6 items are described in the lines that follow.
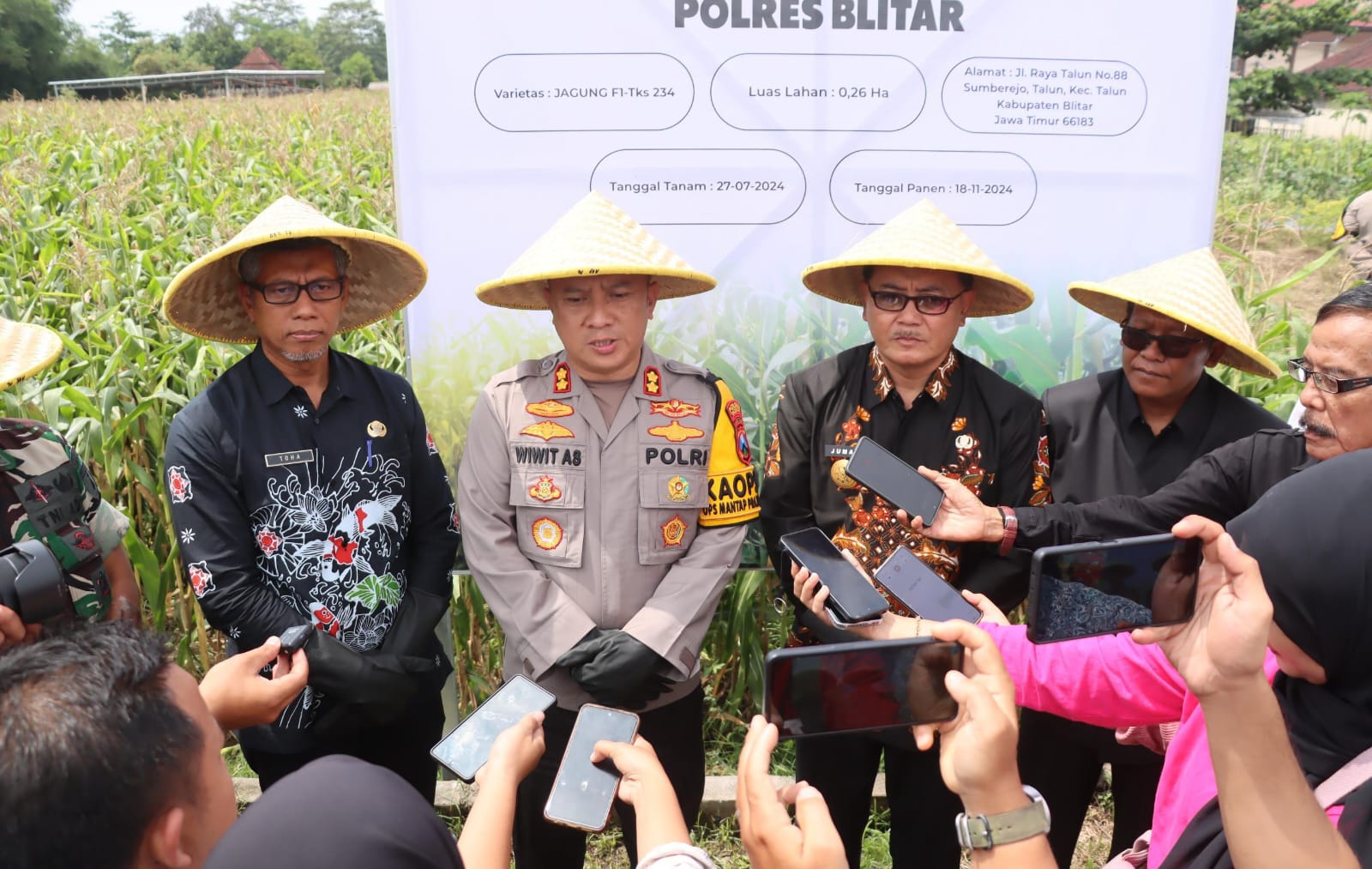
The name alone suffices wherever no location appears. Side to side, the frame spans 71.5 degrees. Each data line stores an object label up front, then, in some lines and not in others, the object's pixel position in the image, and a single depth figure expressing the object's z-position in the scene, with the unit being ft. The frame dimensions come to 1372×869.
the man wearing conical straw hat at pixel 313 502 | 7.45
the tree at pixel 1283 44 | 80.94
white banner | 9.55
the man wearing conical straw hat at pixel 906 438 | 8.25
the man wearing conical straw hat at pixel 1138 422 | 8.21
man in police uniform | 7.83
